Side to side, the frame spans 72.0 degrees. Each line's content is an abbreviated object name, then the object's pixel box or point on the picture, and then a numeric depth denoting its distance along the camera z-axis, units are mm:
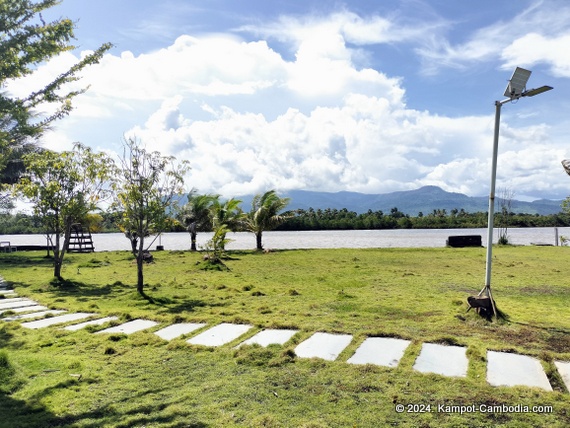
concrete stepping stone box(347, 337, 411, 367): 4512
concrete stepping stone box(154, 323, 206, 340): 5938
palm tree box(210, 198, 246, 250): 23816
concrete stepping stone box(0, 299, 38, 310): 8383
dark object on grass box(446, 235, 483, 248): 23953
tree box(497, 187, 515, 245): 36919
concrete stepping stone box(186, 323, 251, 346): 5496
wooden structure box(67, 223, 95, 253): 26756
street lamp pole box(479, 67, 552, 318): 6348
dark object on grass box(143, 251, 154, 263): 18109
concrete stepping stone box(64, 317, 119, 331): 6453
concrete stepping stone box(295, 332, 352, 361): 4785
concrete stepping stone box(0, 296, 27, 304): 9062
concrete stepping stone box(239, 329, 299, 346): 5293
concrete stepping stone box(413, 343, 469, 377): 4193
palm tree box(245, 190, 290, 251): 24875
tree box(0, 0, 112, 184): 3424
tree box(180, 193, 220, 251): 25936
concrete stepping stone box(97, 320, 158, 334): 6270
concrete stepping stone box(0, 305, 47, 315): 7870
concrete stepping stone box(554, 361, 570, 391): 3920
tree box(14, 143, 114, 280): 11945
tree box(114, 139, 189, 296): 10102
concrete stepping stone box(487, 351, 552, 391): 3898
